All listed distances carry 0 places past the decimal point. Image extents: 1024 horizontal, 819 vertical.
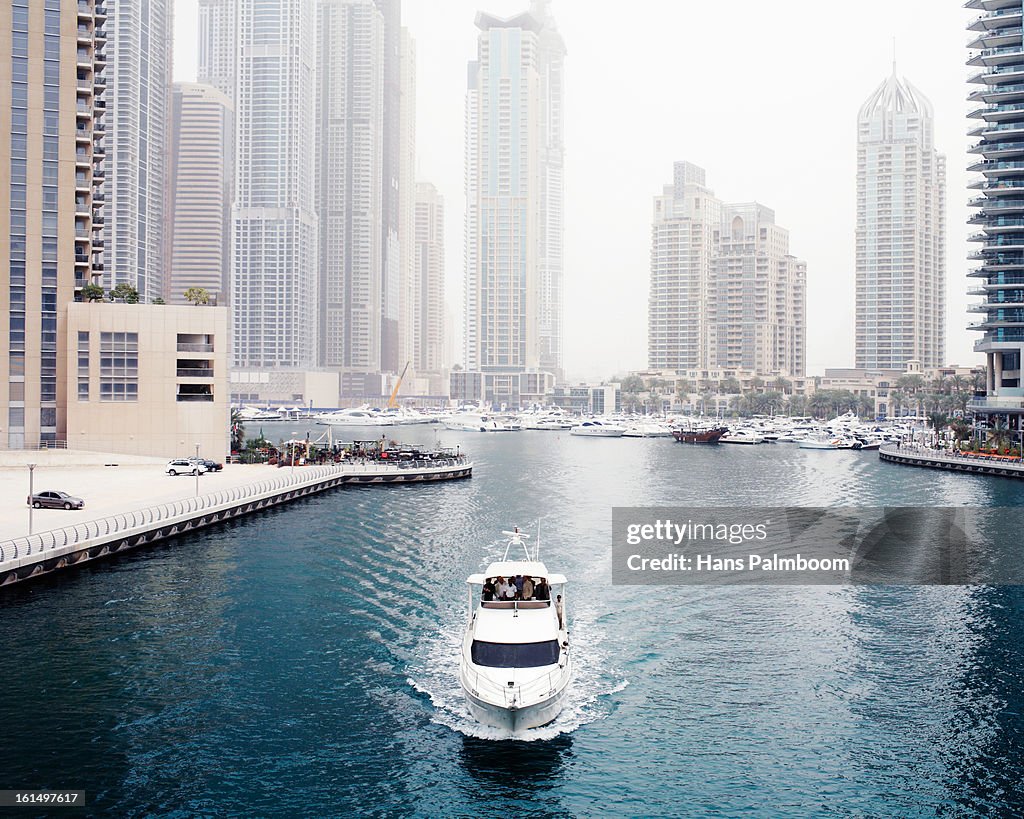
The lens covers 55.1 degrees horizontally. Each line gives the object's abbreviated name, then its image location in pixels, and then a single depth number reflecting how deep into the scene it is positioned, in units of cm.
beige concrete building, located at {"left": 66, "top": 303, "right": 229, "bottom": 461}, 11019
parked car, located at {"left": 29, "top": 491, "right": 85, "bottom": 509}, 7388
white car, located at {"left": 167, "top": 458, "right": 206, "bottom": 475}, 10175
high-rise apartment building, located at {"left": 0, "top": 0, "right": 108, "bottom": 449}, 11000
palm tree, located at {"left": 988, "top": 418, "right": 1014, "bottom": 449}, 15162
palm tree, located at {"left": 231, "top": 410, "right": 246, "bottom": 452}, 13059
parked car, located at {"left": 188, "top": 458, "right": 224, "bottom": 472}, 10644
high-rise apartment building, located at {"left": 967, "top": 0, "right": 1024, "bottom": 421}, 15875
